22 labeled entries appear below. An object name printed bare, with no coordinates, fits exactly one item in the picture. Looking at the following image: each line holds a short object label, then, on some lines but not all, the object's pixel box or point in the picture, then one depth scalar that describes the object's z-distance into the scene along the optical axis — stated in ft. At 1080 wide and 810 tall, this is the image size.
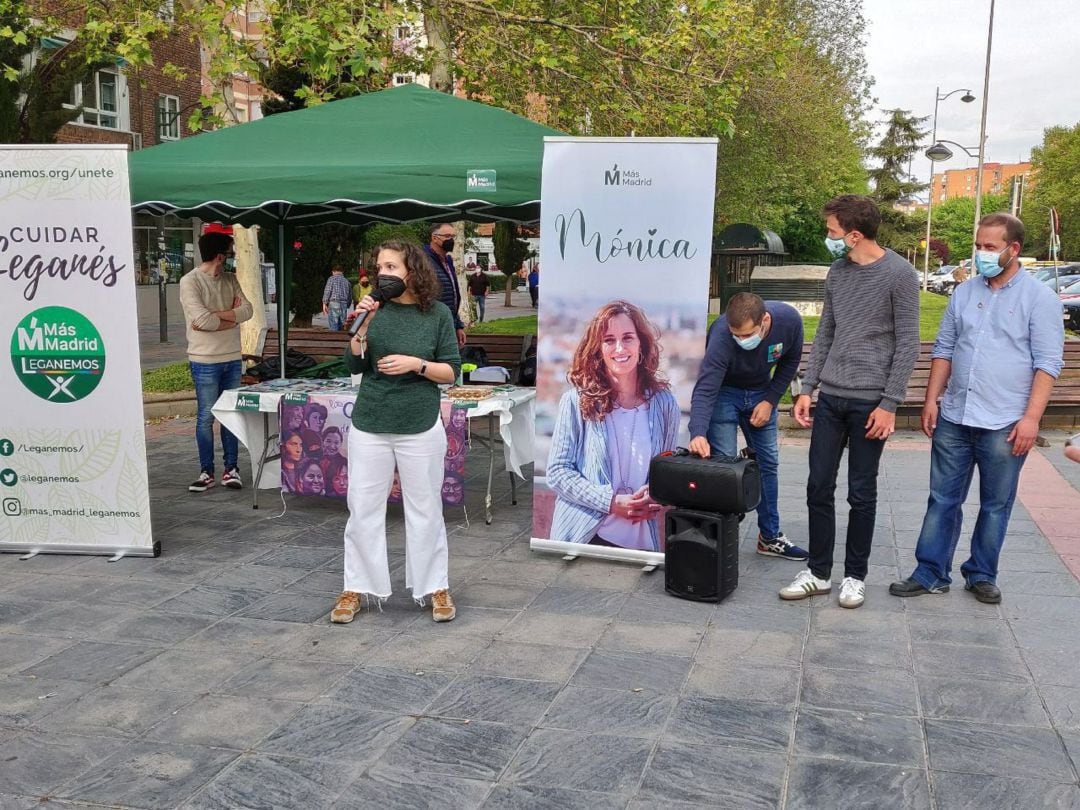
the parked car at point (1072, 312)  82.02
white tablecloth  22.09
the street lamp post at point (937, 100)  146.05
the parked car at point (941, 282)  194.08
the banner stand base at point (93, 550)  19.33
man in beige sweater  23.99
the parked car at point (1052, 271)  104.83
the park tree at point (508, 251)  127.65
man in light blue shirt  15.55
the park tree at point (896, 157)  244.22
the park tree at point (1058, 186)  207.31
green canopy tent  22.61
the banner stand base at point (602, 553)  18.79
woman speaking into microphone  14.96
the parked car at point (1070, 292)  87.90
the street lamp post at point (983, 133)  116.18
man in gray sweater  15.60
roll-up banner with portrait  17.89
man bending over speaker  17.74
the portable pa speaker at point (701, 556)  16.79
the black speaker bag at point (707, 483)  16.42
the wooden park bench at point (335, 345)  34.27
